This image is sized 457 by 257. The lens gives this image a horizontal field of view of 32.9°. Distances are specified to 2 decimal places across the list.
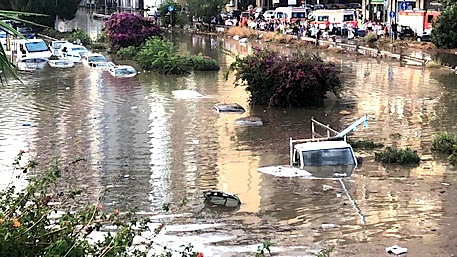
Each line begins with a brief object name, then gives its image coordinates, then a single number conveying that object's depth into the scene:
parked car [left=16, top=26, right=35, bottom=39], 61.09
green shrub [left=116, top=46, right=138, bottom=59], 46.75
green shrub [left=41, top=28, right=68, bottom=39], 61.11
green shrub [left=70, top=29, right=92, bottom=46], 55.86
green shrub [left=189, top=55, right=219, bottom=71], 39.50
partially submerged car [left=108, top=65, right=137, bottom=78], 36.91
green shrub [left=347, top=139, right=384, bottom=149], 19.67
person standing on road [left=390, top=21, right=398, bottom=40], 51.28
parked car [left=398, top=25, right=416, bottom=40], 51.88
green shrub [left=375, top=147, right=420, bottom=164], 17.75
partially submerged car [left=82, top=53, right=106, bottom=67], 41.88
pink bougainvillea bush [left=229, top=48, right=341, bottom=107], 26.80
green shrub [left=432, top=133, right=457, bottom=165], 18.67
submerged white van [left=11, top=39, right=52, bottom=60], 44.66
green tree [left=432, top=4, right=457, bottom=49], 45.09
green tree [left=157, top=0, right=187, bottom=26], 74.56
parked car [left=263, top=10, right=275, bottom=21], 71.86
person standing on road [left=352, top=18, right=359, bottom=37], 55.76
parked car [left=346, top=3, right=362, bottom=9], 80.77
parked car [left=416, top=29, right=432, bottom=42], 49.82
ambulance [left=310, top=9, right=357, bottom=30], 59.97
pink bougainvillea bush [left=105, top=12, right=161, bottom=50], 49.62
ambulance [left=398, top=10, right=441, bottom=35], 51.44
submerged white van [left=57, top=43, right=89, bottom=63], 44.36
